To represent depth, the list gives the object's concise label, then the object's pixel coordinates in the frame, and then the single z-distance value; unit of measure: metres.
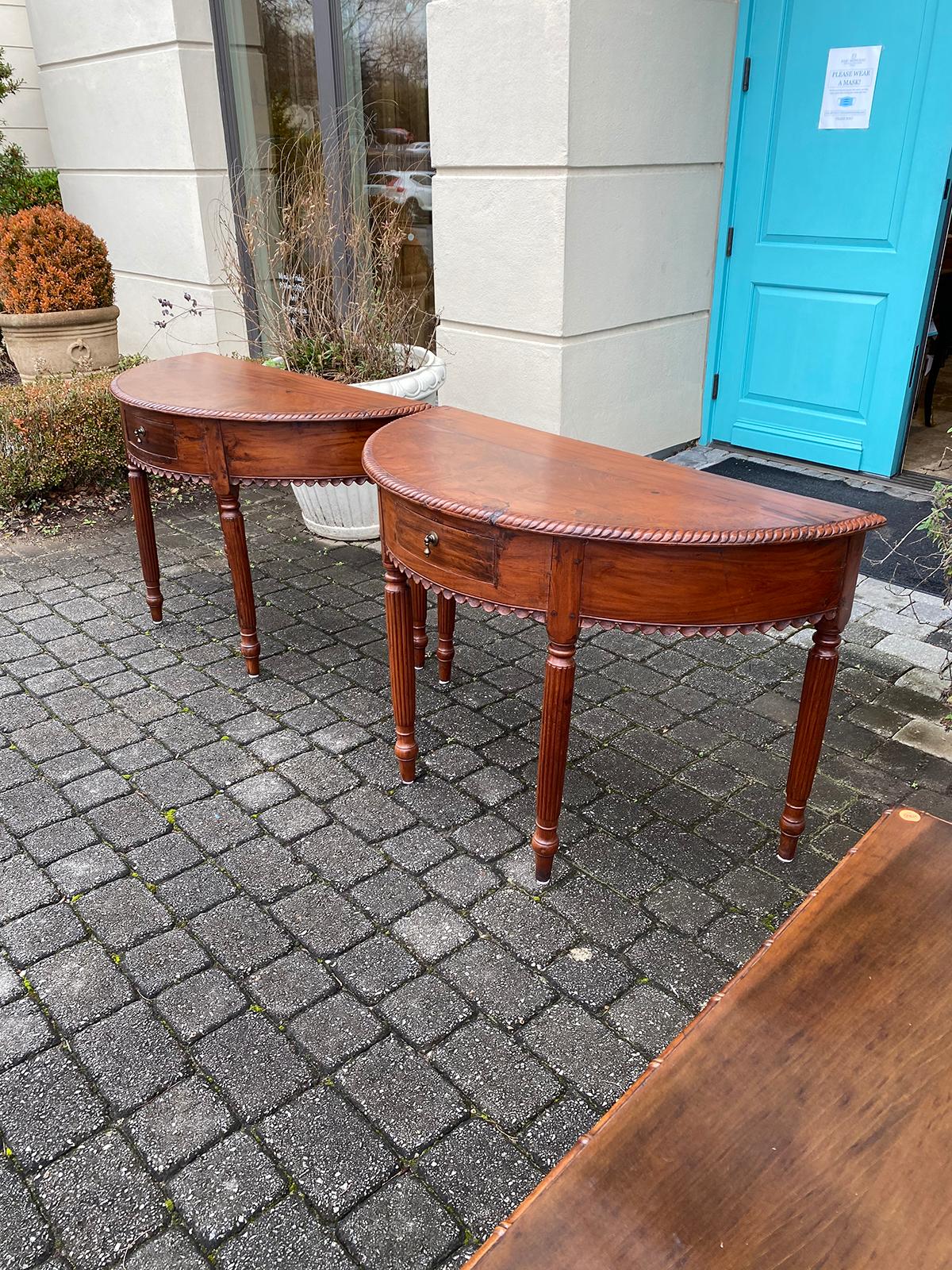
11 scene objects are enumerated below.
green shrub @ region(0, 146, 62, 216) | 7.74
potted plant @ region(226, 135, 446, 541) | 4.62
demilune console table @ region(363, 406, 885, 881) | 2.04
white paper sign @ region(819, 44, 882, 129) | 4.35
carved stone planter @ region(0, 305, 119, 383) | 6.16
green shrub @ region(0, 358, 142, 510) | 5.06
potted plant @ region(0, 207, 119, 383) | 6.00
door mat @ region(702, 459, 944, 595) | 4.21
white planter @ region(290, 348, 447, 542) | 4.45
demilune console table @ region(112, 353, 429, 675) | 3.10
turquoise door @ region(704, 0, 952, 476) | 4.28
